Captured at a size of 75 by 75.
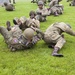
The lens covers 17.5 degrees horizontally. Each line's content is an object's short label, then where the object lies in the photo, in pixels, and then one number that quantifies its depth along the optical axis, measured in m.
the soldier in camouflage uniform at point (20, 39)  6.46
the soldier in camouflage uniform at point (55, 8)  13.00
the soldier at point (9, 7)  14.70
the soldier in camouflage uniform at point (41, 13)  10.95
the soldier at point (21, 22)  8.62
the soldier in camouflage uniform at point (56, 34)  6.80
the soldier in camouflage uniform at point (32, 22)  8.68
